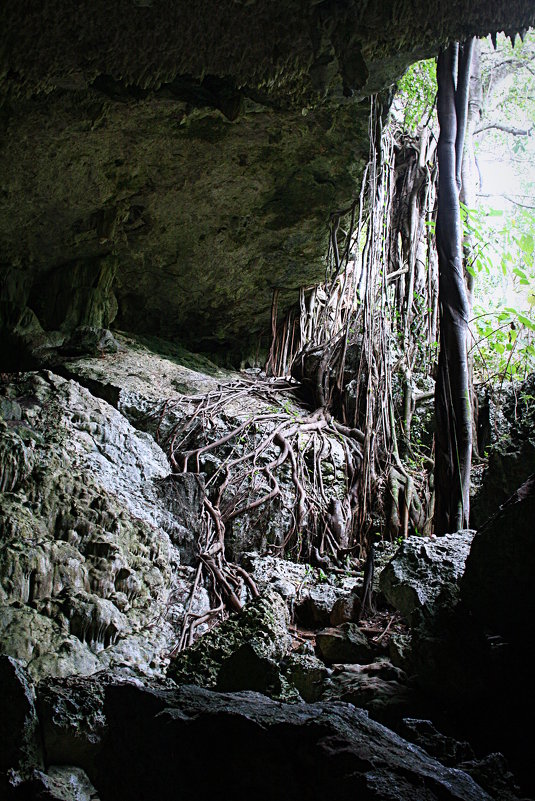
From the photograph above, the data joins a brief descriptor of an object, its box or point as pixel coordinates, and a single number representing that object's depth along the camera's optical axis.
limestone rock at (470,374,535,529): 4.18
